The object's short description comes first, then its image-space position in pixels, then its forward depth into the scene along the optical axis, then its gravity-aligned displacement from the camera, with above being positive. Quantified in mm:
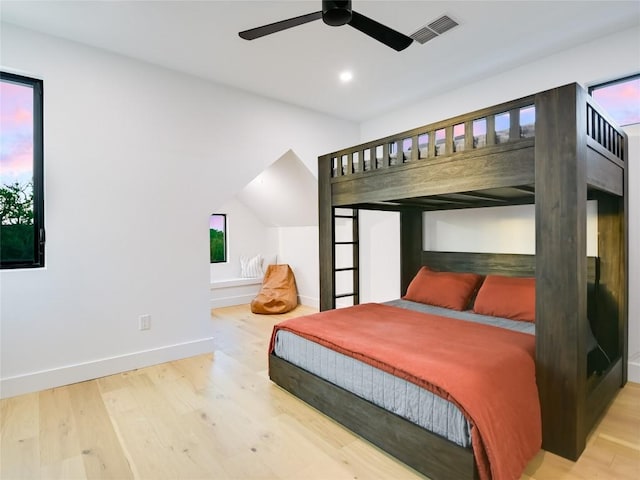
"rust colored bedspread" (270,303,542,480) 1452 -634
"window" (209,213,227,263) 5480 +35
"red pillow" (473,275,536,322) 2607 -481
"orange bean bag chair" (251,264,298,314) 4902 -784
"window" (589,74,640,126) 2682 +1086
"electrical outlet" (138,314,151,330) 3008 -701
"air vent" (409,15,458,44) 2455 +1523
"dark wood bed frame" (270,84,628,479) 1684 +25
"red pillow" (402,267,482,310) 3072 -471
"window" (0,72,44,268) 2520 +512
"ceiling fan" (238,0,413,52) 1769 +1157
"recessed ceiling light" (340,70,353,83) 3252 +1544
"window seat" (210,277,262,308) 5262 -794
